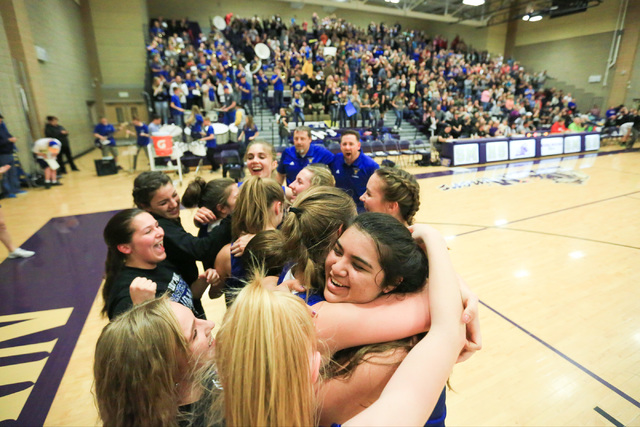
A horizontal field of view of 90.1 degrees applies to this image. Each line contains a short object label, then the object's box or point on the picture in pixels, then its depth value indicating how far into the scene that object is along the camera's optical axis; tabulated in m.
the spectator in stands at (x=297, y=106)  12.95
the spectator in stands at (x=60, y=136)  9.10
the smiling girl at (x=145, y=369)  0.88
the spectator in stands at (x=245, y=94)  12.78
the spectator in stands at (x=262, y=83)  14.50
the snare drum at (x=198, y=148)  9.84
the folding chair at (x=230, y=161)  9.20
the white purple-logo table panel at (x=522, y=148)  11.88
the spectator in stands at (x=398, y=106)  14.72
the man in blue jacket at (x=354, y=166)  3.79
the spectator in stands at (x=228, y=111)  12.17
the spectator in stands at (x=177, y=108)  11.44
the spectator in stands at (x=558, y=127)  16.42
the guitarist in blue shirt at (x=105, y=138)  9.77
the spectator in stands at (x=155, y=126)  9.21
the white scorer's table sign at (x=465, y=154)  10.91
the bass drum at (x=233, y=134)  10.71
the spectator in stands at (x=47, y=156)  8.05
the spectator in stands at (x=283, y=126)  10.98
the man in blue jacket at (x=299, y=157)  4.17
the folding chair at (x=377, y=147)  11.75
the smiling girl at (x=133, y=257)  1.74
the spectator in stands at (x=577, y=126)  16.80
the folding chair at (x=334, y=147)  10.95
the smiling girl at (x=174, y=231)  2.14
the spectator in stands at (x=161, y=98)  11.43
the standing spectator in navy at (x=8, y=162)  6.86
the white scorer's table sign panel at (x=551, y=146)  12.46
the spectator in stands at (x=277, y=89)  13.50
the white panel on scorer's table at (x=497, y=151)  11.43
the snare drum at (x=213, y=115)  11.97
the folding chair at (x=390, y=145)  11.97
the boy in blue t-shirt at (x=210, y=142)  9.76
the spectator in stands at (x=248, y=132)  10.10
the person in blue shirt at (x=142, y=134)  9.59
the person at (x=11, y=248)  4.30
